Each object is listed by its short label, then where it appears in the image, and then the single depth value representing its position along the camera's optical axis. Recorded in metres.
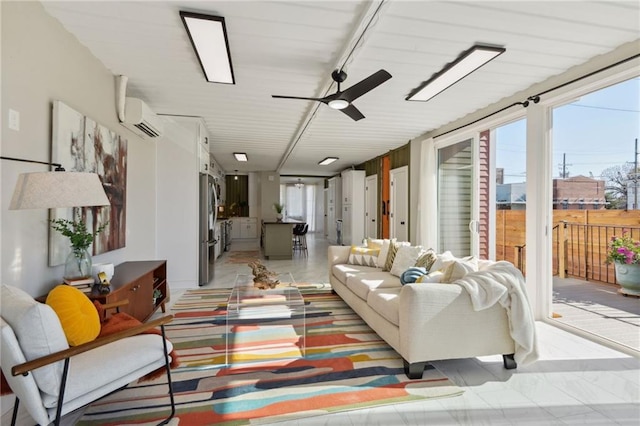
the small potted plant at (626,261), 3.43
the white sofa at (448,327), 2.22
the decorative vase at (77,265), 2.34
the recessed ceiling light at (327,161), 8.33
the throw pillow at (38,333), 1.42
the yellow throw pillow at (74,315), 1.70
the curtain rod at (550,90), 2.67
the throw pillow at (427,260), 3.17
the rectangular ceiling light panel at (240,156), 7.71
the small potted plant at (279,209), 9.09
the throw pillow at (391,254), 3.89
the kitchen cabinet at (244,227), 11.48
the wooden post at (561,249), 4.23
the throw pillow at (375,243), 4.38
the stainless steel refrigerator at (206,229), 4.93
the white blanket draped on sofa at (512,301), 2.24
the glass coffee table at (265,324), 2.70
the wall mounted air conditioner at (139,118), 3.59
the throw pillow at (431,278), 2.54
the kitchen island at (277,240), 7.65
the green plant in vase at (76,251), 2.30
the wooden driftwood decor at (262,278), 3.22
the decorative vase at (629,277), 3.51
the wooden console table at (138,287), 2.52
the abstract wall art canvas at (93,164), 2.32
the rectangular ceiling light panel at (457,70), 2.66
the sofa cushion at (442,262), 2.99
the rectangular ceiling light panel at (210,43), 2.23
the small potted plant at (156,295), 3.56
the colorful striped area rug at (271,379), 1.90
